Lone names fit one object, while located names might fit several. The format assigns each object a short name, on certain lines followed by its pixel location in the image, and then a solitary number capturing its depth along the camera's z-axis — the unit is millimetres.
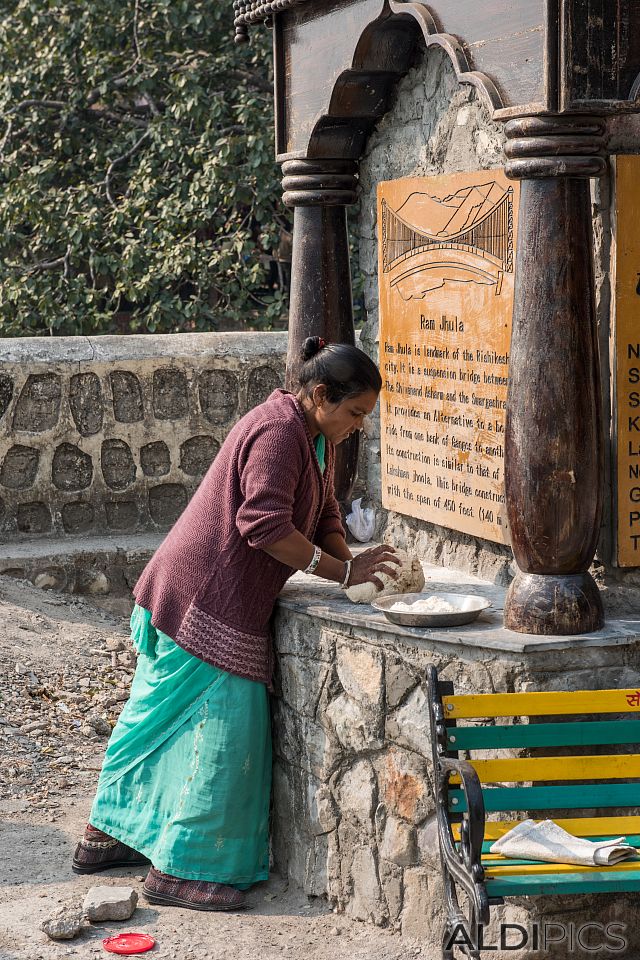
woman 3748
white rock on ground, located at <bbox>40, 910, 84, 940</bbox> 3654
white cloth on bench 3020
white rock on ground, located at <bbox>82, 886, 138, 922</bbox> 3750
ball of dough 3889
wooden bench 3127
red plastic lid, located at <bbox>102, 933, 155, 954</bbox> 3600
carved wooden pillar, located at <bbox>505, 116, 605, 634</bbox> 3275
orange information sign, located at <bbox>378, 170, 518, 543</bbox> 4066
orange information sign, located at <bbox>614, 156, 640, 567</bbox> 3543
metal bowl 3576
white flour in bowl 3682
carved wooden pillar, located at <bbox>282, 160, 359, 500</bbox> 4801
